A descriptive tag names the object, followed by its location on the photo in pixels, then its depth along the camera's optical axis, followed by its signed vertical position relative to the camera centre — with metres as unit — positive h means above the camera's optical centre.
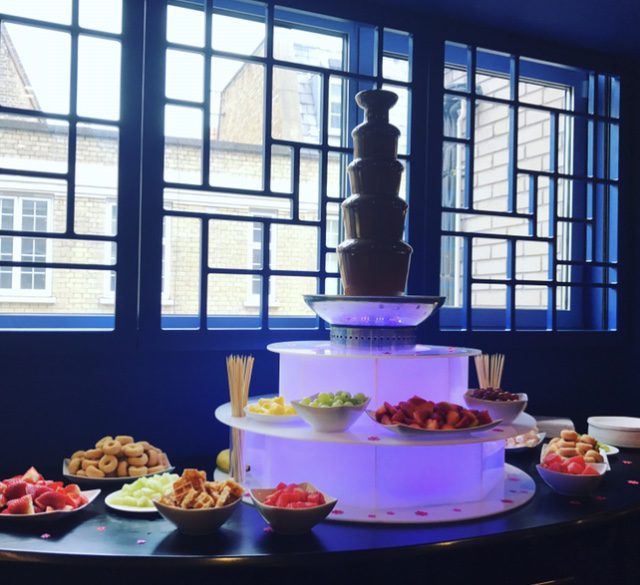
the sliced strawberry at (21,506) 1.56 -0.48
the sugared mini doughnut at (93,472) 1.88 -0.47
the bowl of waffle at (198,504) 1.51 -0.46
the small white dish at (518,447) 2.33 -0.48
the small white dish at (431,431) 1.67 -0.31
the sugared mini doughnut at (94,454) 1.94 -0.44
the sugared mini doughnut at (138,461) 1.93 -0.45
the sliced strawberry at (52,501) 1.60 -0.47
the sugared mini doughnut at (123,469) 1.91 -0.47
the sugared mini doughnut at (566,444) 2.18 -0.43
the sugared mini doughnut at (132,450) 1.94 -0.43
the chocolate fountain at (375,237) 1.96 +0.19
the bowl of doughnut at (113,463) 1.88 -0.46
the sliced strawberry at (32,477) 1.72 -0.45
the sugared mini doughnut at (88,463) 1.91 -0.46
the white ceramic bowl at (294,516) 1.52 -0.48
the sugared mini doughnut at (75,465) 1.91 -0.47
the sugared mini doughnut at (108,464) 1.90 -0.46
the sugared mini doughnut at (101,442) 1.98 -0.41
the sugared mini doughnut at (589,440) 2.20 -0.42
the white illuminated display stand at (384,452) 1.72 -0.40
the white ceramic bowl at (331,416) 1.70 -0.28
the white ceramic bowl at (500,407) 1.93 -0.28
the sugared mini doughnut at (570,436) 2.24 -0.42
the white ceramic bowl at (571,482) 1.85 -0.47
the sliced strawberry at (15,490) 1.62 -0.46
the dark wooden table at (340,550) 1.42 -0.53
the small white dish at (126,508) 1.65 -0.50
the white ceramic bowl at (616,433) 2.51 -0.46
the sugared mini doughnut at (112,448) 1.93 -0.42
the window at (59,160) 2.21 +0.45
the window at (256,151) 2.40 +0.55
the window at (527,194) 2.91 +0.50
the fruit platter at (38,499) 1.56 -0.47
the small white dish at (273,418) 1.84 -0.31
